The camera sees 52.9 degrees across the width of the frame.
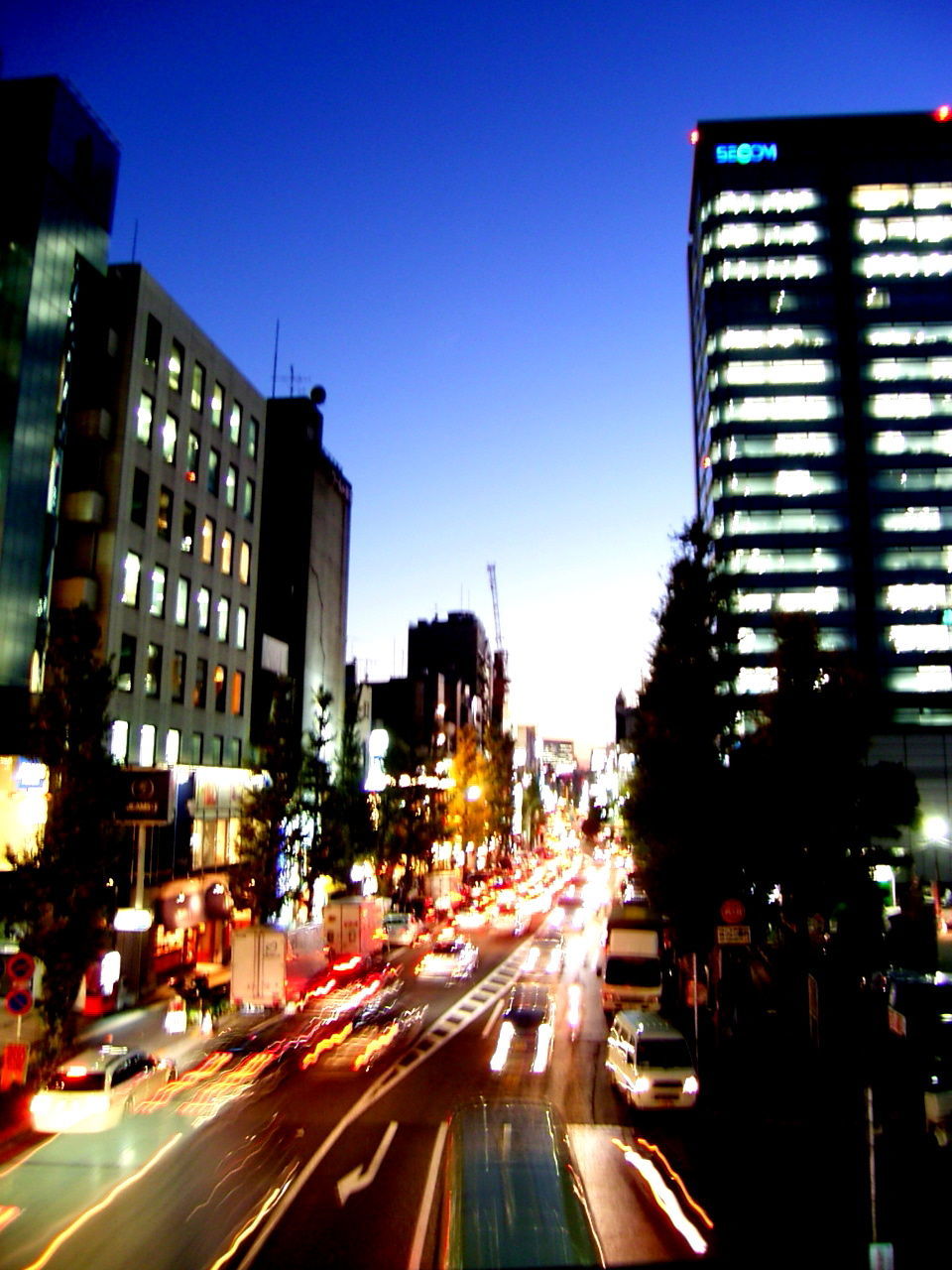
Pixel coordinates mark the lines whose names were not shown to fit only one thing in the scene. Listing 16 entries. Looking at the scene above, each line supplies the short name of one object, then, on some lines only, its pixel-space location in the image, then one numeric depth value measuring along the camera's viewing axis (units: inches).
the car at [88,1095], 739.4
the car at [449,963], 1610.5
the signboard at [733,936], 1067.9
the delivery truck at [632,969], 1264.8
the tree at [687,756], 1306.6
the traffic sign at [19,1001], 804.6
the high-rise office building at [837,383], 3663.9
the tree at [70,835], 939.3
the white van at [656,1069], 821.2
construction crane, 7219.5
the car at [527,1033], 1023.6
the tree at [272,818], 1558.8
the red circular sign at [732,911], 1083.3
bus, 372.8
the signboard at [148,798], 1207.6
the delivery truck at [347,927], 1637.6
